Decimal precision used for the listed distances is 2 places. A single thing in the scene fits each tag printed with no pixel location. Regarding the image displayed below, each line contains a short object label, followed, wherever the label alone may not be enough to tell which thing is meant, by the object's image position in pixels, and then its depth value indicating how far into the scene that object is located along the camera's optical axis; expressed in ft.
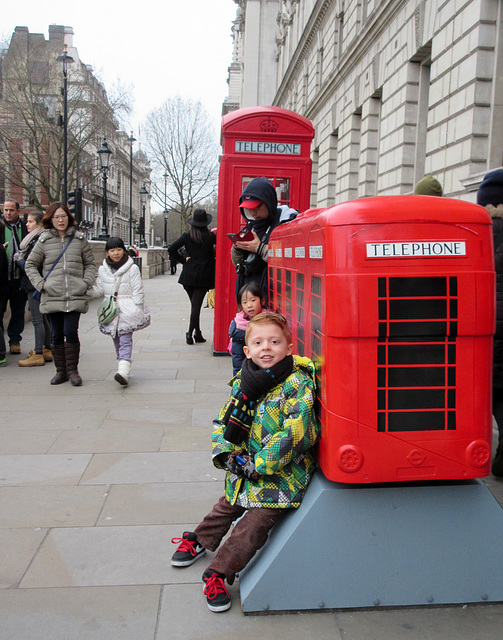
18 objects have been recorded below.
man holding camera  16.31
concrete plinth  8.84
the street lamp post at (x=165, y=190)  177.42
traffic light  66.28
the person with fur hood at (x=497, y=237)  12.96
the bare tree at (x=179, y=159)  179.73
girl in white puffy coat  23.21
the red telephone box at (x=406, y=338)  8.27
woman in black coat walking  32.14
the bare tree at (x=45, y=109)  132.36
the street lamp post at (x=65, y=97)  77.92
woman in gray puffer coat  22.70
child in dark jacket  16.23
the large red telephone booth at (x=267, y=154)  26.43
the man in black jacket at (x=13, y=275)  27.32
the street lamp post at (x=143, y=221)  117.24
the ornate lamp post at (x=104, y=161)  85.71
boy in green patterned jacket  9.04
